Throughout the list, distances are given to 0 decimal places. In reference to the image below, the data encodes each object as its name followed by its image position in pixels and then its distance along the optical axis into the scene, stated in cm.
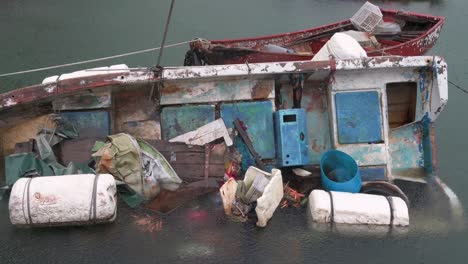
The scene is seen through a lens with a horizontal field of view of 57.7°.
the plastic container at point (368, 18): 792
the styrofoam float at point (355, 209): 440
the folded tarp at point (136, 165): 457
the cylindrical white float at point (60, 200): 399
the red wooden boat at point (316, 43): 700
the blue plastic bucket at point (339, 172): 474
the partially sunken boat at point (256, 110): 491
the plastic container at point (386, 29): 805
